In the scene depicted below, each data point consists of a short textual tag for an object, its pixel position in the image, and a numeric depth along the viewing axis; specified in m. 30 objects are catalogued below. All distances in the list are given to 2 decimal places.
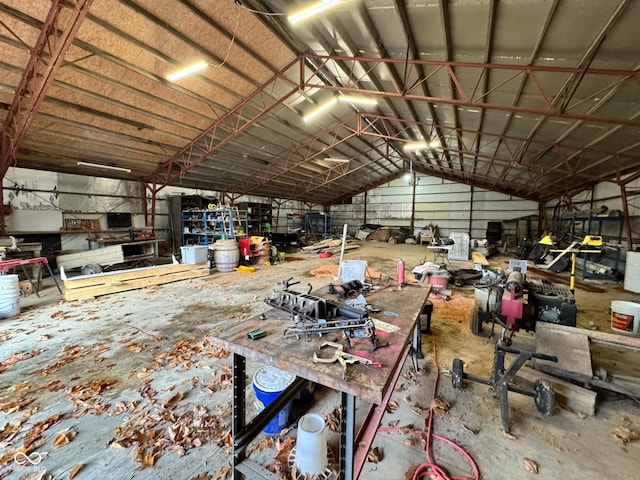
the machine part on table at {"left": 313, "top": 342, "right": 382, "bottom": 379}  1.26
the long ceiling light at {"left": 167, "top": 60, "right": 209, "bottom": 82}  4.78
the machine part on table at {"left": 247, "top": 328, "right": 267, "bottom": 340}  1.52
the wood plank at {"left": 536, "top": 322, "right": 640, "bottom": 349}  2.19
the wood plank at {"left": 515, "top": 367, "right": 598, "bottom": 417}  2.21
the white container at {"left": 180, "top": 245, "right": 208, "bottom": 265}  7.80
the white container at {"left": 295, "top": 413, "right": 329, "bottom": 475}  1.49
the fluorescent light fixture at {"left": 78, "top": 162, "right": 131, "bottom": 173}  7.77
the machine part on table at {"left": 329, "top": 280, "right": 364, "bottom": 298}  2.33
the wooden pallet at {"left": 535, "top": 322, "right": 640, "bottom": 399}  2.25
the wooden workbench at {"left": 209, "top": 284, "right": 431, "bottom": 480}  1.17
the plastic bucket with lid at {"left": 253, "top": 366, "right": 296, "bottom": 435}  1.86
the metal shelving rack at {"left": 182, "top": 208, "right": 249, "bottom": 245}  8.98
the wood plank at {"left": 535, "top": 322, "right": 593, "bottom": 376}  2.36
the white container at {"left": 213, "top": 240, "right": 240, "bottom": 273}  8.04
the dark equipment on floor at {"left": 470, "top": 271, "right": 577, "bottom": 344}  2.67
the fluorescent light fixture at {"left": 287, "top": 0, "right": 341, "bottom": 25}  3.42
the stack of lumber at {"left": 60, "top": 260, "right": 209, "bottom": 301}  5.22
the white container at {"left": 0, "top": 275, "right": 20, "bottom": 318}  4.21
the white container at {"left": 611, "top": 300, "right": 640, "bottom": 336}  3.52
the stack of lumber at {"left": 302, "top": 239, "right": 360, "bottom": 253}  12.47
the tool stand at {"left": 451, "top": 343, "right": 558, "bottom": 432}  2.12
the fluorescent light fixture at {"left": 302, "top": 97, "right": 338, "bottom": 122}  7.35
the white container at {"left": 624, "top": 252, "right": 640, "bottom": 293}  5.74
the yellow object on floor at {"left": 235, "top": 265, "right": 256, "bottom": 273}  8.05
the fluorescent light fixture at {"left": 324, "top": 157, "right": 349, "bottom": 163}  11.84
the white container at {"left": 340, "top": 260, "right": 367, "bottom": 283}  3.01
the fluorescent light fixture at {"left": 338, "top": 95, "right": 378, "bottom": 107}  6.62
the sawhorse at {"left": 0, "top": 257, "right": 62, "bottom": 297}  4.58
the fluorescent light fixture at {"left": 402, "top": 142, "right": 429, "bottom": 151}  8.88
